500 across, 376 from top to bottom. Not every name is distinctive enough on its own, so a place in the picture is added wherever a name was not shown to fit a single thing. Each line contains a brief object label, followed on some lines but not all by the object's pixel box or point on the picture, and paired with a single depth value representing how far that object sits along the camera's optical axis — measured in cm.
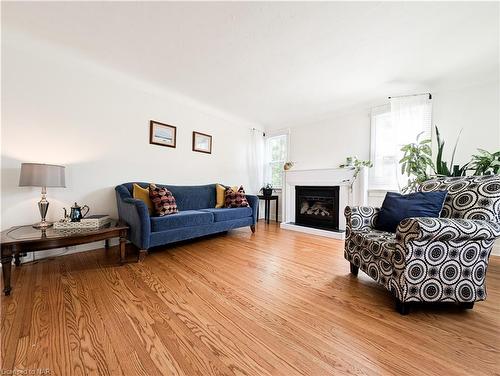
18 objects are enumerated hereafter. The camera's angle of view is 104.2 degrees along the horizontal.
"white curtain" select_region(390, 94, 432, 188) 288
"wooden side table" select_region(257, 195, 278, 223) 446
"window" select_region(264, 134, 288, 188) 462
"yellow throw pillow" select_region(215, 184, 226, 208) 354
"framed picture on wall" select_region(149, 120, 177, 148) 303
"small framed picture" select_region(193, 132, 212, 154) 360
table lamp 182
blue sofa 213
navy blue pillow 155
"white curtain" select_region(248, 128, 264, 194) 463
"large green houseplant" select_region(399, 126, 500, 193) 219
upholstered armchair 120
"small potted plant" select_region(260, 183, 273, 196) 439
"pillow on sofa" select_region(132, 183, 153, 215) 260
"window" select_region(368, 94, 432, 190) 289
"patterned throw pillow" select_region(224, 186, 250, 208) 342
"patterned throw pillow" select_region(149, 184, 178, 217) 251
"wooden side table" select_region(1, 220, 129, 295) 145
